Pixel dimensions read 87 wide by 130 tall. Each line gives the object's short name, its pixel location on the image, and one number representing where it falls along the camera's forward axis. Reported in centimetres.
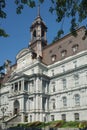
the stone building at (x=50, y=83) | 4866
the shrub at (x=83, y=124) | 3698
